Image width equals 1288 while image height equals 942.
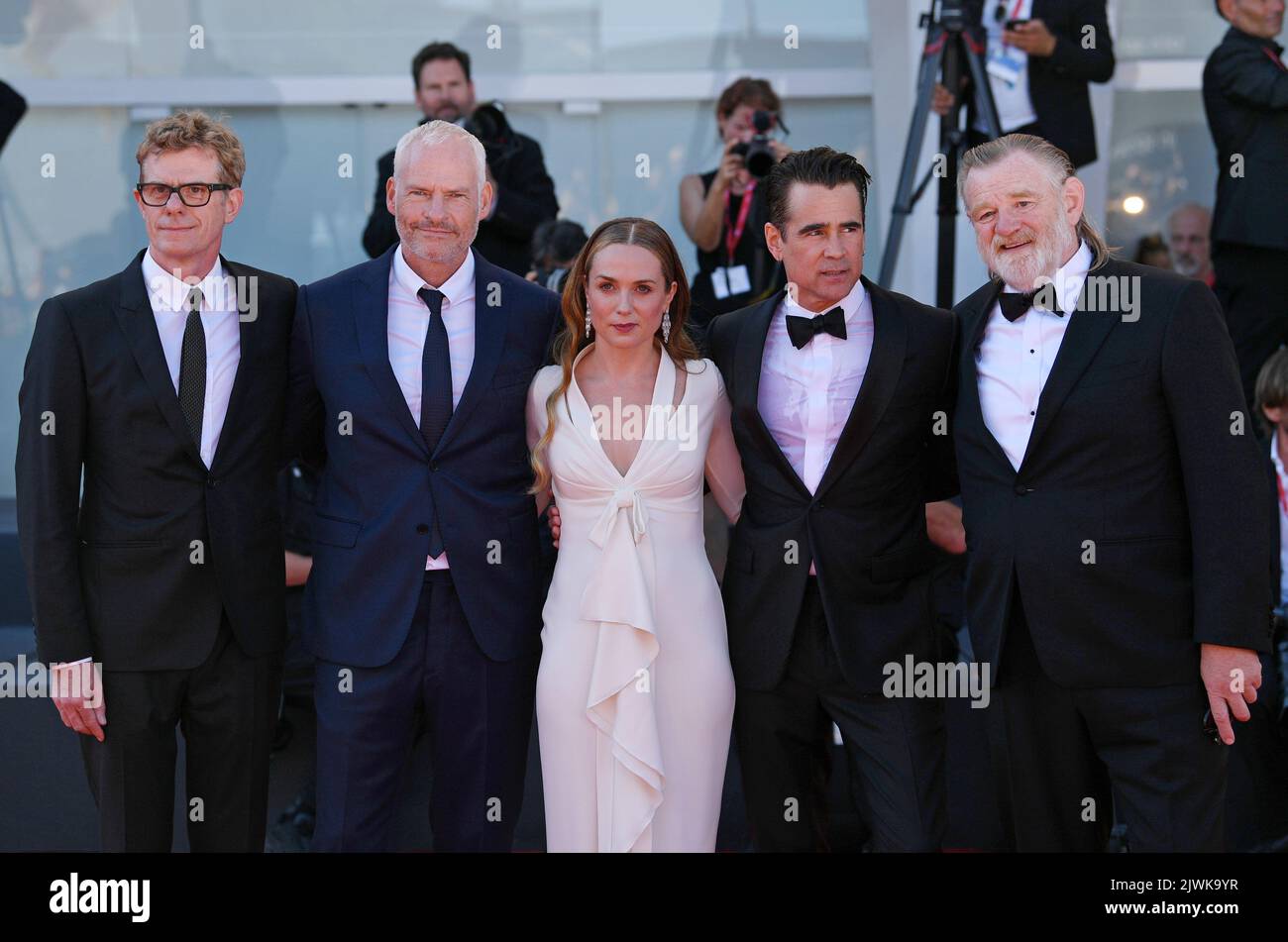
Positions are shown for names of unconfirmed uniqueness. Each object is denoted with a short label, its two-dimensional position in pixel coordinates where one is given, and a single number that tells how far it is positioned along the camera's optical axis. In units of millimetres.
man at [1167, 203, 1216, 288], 5789
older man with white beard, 2717
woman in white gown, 2930
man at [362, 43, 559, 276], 4690
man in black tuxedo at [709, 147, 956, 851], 2922
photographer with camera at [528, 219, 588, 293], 4430
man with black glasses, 2939
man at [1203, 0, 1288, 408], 4645
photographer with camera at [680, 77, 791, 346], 4621
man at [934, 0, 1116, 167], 4906
